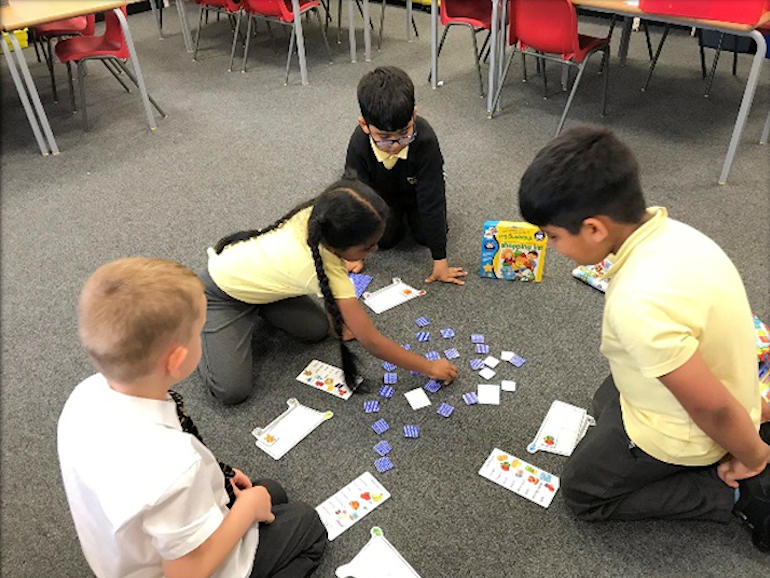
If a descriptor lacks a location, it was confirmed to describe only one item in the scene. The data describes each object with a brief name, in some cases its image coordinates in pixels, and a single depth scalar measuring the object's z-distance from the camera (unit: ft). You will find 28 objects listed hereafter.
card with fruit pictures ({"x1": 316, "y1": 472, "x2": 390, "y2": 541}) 5.54
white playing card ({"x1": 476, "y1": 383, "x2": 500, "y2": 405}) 6.61
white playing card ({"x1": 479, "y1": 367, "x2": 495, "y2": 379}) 6.91
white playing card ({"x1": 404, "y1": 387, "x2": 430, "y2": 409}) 6.62
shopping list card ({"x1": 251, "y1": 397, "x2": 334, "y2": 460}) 6.28
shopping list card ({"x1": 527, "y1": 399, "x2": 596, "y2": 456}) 6.08
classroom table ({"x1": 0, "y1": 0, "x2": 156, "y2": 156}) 11.19
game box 7.87
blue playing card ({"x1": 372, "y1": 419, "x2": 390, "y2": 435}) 6.38
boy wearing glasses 7.16
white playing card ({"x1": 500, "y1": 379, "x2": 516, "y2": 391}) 6.76
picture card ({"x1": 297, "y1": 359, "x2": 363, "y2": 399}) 6.86
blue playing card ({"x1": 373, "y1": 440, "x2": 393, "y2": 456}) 6.17
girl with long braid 5.60
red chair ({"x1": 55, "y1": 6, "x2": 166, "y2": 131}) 12.45
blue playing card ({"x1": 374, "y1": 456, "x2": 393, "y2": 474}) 6.00
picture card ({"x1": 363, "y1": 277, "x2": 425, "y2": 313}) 8.06
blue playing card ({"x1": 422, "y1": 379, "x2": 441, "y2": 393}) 6.77
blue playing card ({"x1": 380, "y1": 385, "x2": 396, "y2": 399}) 6.77
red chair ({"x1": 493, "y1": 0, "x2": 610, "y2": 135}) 10.71
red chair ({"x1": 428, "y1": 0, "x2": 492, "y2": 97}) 13.35
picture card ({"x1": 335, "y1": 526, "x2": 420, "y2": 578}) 5.13
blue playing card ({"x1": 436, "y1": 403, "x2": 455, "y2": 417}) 6.50
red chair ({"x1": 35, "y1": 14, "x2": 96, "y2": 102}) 14.33
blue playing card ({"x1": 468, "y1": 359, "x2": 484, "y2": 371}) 7.02
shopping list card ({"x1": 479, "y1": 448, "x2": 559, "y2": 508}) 5.66
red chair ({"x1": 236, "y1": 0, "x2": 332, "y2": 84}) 14.62
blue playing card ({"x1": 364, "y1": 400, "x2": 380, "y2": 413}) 6.61
